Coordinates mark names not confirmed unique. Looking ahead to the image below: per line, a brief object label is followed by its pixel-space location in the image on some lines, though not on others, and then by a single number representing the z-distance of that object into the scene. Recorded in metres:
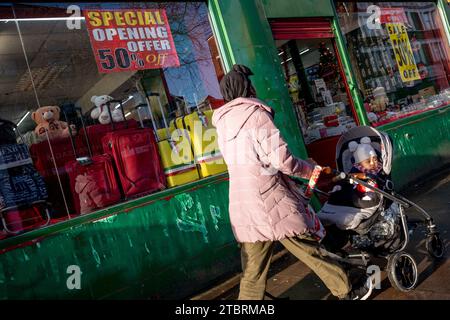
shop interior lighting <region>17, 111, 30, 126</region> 4.25
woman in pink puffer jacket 3.05
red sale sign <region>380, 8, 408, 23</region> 8.41
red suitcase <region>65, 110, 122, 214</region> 4.45
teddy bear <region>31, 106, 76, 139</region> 4.38
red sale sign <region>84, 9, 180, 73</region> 4.90
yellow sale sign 8.47
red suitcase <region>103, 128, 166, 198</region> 4.76
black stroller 3.52
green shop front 4.10
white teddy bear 4.74
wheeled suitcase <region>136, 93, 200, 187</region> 5.03
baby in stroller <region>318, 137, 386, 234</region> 3.68
